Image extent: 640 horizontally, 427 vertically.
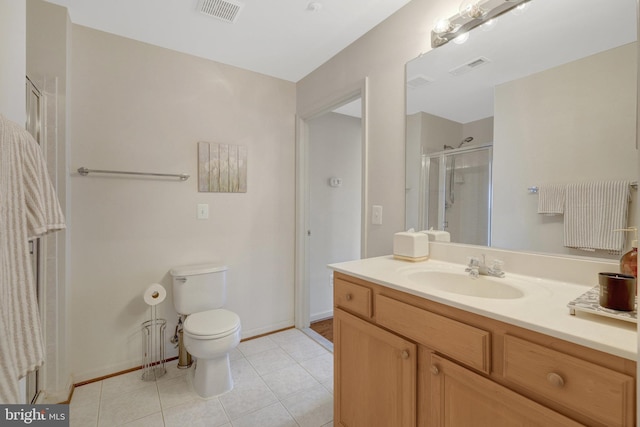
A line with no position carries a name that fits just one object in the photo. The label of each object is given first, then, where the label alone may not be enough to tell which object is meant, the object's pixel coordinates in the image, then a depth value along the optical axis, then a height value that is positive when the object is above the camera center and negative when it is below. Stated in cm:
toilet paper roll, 195 -61
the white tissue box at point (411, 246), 150 -20
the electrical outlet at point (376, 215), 190 -4
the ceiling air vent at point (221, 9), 166 +121
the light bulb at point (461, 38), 142 +88
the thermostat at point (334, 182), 310 +30
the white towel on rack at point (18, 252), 79 -13
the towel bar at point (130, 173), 184 +25
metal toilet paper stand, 200 -101
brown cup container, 73 -22
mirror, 102 +44
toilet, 173 -75
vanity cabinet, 65 -48
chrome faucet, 122 -26
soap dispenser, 87 -16
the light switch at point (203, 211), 228 -2
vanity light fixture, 128 +92
